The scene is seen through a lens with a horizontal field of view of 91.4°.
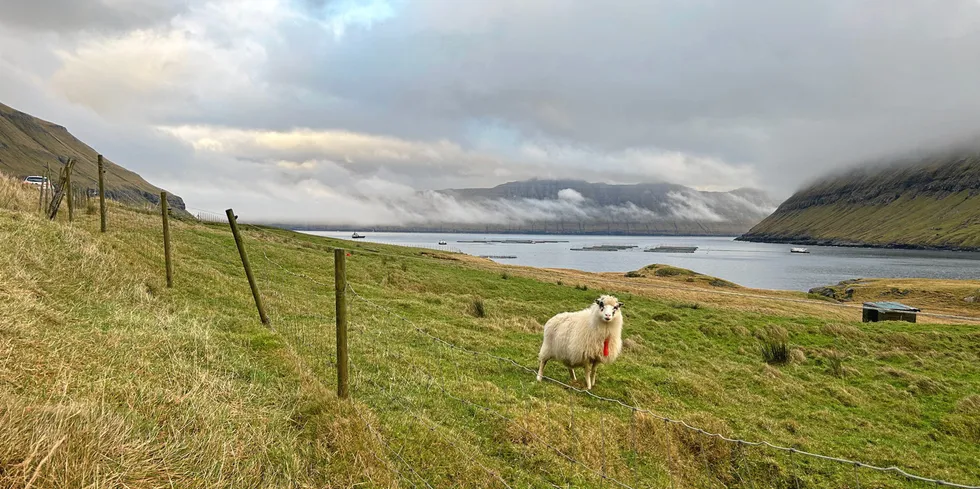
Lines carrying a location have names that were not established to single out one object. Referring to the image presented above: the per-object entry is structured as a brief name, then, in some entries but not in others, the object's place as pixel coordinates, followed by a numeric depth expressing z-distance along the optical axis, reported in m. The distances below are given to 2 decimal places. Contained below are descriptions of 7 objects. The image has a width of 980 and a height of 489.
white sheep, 11.88
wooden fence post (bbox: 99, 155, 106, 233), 18.06
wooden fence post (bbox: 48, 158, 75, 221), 19.65
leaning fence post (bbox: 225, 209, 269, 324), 11.59
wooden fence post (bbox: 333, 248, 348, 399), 6.66
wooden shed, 30.48
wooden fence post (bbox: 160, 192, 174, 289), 14.28
